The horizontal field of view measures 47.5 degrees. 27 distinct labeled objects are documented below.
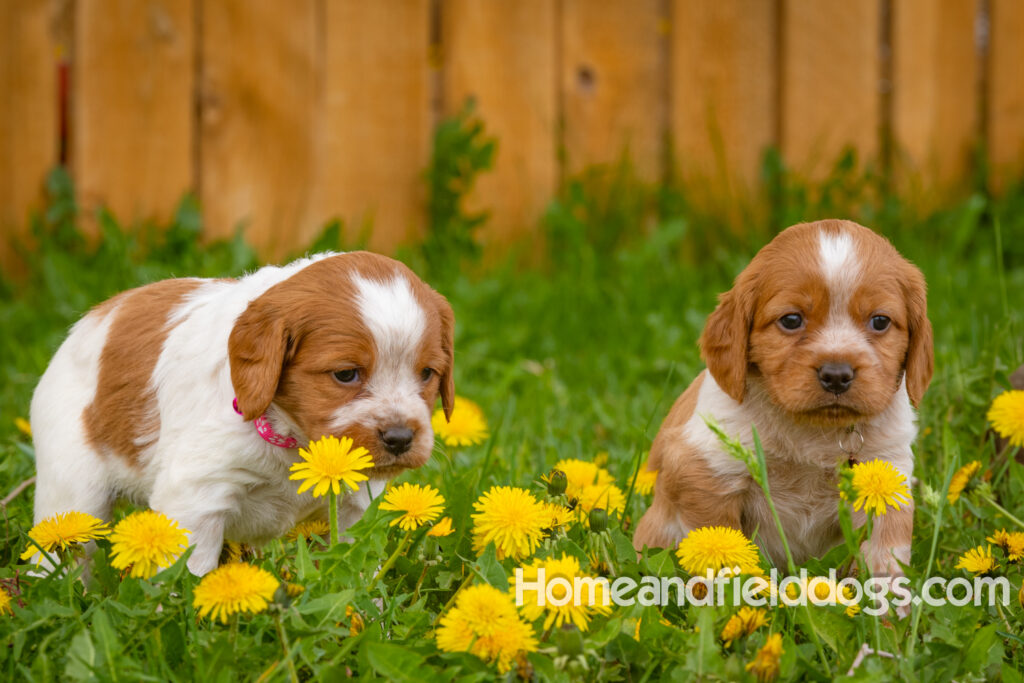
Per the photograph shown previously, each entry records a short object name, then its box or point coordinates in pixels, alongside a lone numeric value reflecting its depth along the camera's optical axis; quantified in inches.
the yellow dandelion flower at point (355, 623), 92.5
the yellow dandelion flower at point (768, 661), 83.0
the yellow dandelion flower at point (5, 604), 94.4
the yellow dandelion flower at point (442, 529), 106.9
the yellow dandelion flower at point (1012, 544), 107.0
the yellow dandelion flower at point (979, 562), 104.3
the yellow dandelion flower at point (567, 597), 85.7
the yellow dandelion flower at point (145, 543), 87.1
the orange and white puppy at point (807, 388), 110.3
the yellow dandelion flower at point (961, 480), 117.0
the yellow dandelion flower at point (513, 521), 96.7
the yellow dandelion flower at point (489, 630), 84.0
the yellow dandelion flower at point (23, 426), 158.0
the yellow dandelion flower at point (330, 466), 91.7
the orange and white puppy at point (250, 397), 110.3
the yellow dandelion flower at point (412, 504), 98.6
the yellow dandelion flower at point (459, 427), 135.6
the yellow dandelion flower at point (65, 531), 94.4
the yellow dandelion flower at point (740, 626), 87.1
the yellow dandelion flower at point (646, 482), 124.6
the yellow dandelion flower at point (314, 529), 123.6
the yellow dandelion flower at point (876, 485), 91.6
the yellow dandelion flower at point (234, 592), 82.0
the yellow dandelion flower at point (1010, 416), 107.0
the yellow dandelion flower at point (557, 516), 99.3
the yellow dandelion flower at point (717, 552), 93.7
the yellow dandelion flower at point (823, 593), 92.7
